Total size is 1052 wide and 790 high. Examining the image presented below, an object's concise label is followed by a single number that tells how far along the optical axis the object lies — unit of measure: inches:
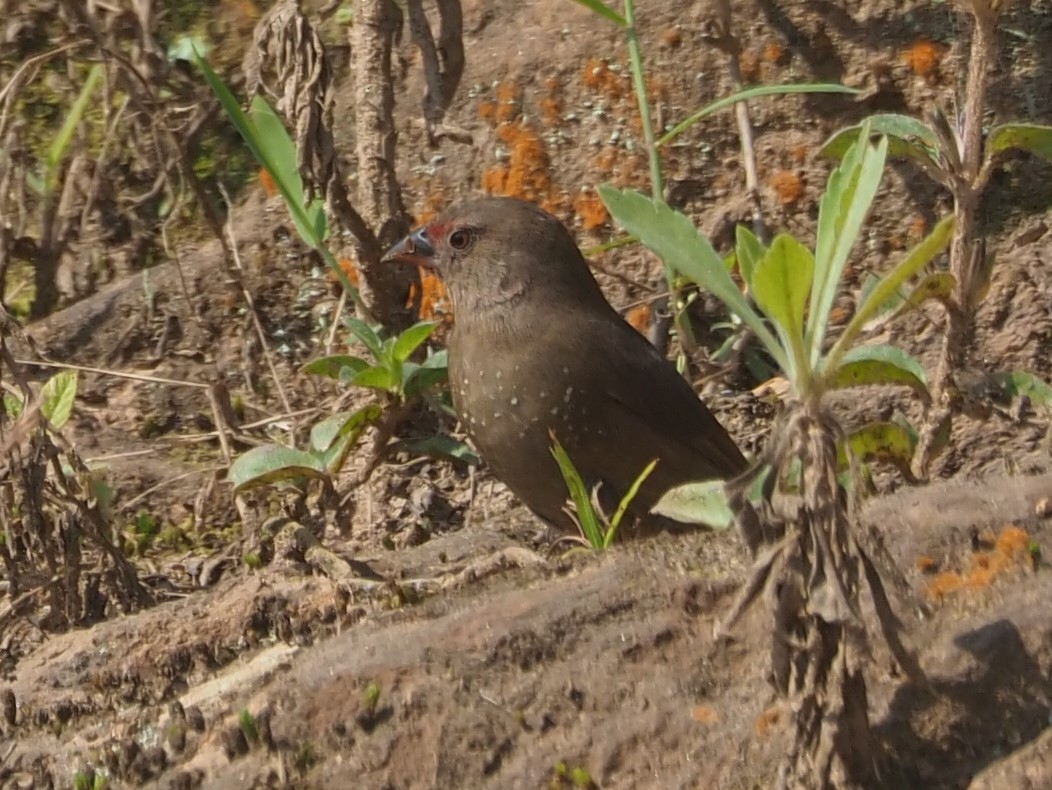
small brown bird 341.4
